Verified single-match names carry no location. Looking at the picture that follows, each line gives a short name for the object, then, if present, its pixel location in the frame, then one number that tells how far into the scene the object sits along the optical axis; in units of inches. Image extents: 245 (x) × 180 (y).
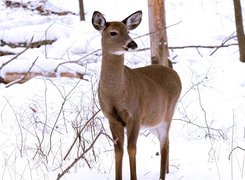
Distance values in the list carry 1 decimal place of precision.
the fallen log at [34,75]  890.6
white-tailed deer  355.6
